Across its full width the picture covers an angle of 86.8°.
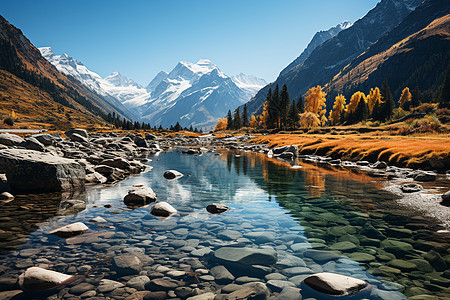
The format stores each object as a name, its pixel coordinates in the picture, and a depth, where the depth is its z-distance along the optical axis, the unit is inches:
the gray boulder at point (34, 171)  442.9
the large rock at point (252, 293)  169.8
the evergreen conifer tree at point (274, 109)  3698.3
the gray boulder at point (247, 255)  224.4
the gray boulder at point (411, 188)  501.5
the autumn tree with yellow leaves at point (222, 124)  6944.9
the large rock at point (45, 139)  978.7
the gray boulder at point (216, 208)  394.1
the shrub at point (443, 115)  1889.8
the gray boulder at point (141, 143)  2007.4
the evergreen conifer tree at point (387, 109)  3058.6
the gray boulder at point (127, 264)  201.2
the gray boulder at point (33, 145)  753.6
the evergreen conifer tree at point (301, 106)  4244.6
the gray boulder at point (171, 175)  740.6
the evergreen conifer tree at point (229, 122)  5857.3
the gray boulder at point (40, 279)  172.9
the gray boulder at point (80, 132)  1844.2
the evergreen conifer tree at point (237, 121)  5310.0
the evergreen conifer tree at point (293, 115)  3481.8
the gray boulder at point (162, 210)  367.9
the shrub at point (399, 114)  2938.0
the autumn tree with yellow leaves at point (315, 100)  3700.8
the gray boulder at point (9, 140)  758.5
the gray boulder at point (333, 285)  177.6
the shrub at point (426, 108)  2612.2
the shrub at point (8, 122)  4059.3
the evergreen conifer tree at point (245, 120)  5588.6
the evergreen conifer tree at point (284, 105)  3583.2
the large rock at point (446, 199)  395.9
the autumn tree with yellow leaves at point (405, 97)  4666.1
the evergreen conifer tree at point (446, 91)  2600.9
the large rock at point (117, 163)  797.2
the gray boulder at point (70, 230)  275.3
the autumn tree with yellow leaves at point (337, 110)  3944.1
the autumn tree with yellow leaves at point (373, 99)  3622.0
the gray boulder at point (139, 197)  432.8
